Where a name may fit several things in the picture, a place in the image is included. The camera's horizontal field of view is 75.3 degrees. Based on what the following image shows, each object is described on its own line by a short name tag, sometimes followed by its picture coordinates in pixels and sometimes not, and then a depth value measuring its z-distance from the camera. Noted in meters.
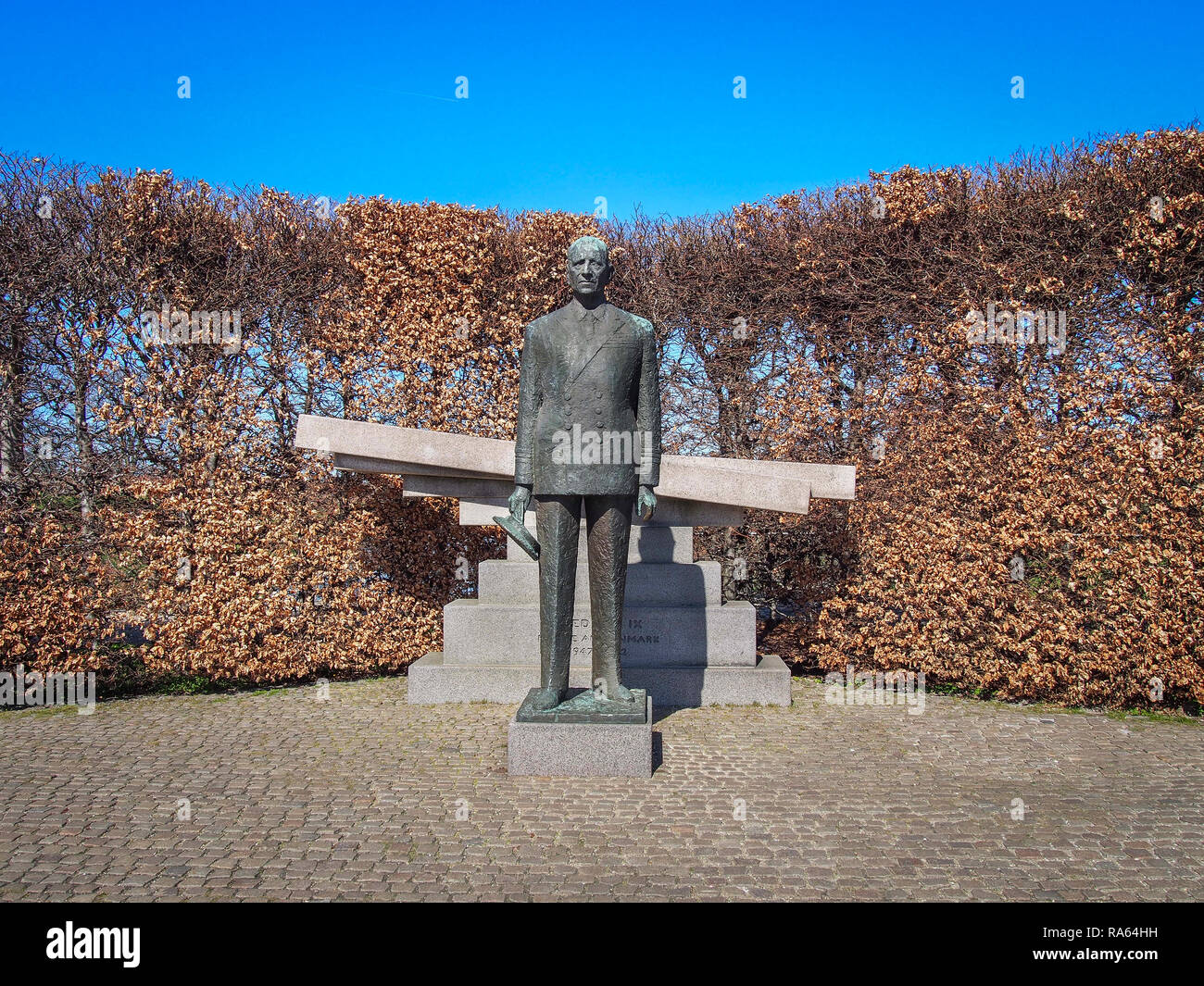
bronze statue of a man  5.06
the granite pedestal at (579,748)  5.09
